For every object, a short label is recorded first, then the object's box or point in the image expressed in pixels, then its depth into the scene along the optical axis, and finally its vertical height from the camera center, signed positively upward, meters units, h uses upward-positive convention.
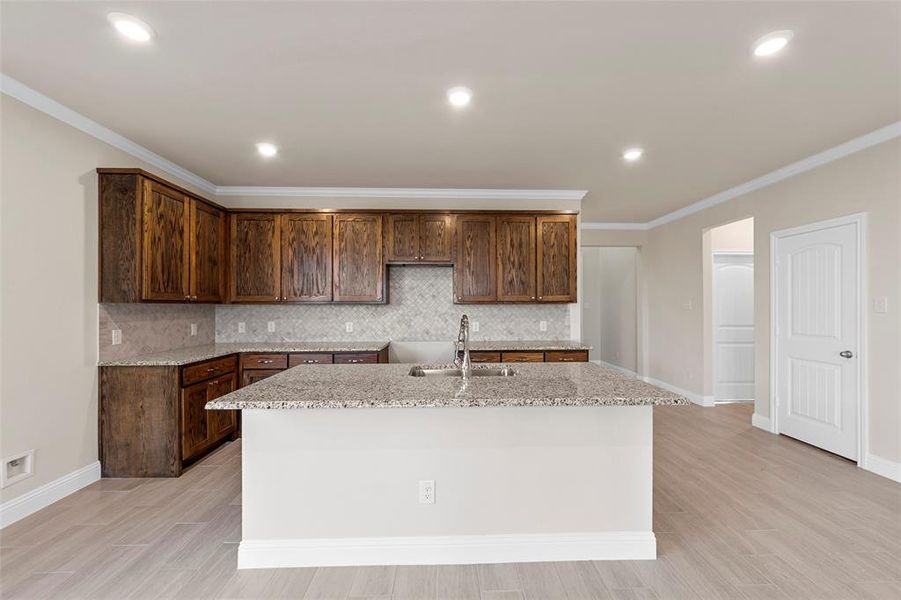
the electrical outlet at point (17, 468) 2.53 -1.00
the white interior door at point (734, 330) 5.78 -0.40
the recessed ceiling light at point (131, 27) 1.95 +1.28
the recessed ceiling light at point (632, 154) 3.62 +1.25
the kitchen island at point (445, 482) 2.15 -0.91
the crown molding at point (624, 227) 6.84 +1.16
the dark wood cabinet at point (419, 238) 4.60 +0.67
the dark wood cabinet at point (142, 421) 3.24 -0.90
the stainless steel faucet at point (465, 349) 2.50 -0.28
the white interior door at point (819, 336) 3.58 -0.33
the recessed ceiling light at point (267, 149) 3.50 +1.26
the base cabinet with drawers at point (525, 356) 4.32 -0.55
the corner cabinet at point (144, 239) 3.21 +0.49
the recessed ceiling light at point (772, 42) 2.06 +1.26
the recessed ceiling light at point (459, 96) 2.59 +1.25
